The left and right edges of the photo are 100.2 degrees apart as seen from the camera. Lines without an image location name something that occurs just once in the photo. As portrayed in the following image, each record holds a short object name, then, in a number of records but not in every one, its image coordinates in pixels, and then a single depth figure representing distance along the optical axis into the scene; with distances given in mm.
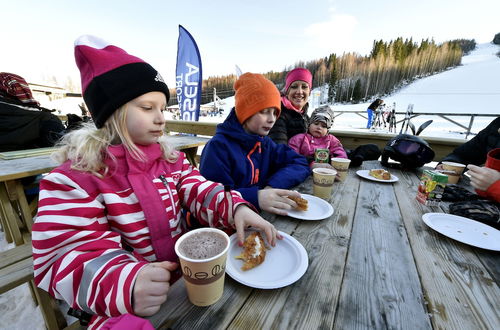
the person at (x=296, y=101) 2551
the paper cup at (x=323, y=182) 1249
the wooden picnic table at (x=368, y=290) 513
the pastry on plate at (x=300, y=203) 1059
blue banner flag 5355
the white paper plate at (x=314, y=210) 1019
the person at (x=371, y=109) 11604
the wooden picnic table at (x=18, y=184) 1627
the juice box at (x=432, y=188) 1180
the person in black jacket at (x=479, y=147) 1962
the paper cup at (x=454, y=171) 1604
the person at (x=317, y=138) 2354
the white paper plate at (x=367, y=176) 1618
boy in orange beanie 1459
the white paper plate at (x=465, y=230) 833
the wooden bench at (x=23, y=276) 1043
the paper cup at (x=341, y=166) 1559
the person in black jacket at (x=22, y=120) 2312
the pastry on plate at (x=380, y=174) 1642
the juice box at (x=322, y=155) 1760
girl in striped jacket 572
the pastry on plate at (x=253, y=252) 685
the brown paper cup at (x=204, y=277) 509
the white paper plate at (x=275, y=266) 604
